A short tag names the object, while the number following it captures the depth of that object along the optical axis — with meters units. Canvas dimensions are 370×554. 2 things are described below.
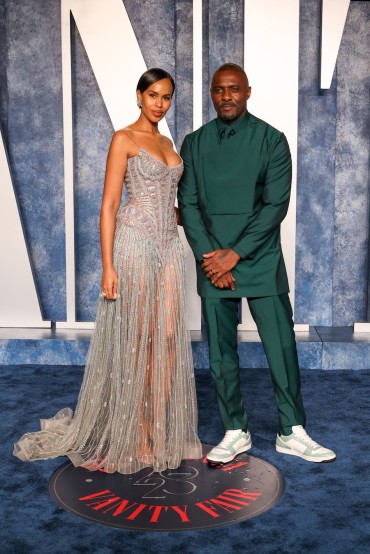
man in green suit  3.01
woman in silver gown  2.97
